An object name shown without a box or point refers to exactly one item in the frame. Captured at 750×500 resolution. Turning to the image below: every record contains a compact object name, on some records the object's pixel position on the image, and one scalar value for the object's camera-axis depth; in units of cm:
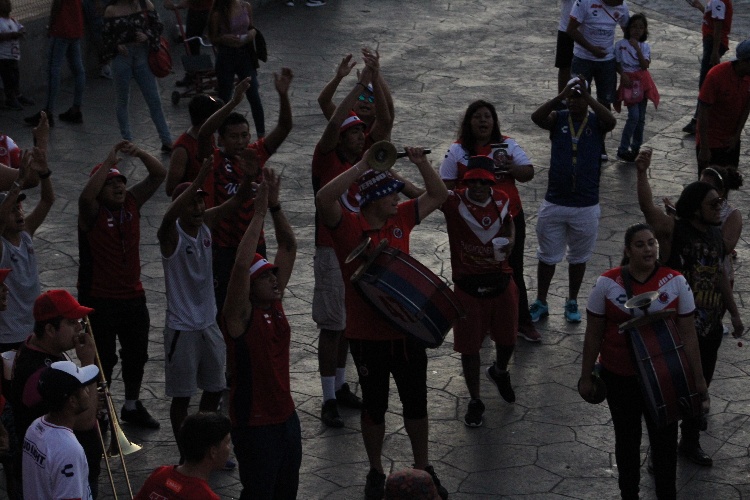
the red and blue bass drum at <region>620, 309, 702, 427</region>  1181
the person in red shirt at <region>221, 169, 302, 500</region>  1133
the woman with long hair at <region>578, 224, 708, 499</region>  1214
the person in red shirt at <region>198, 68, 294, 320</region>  1493
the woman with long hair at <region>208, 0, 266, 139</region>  2515
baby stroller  2819
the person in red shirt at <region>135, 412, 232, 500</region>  940
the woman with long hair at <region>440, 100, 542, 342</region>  1612
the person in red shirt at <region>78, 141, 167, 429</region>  1413
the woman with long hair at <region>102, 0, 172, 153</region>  2400
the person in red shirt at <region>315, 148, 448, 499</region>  1283
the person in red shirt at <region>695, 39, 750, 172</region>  1974
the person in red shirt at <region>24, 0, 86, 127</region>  2630
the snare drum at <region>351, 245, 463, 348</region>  1245
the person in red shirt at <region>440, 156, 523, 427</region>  1482
